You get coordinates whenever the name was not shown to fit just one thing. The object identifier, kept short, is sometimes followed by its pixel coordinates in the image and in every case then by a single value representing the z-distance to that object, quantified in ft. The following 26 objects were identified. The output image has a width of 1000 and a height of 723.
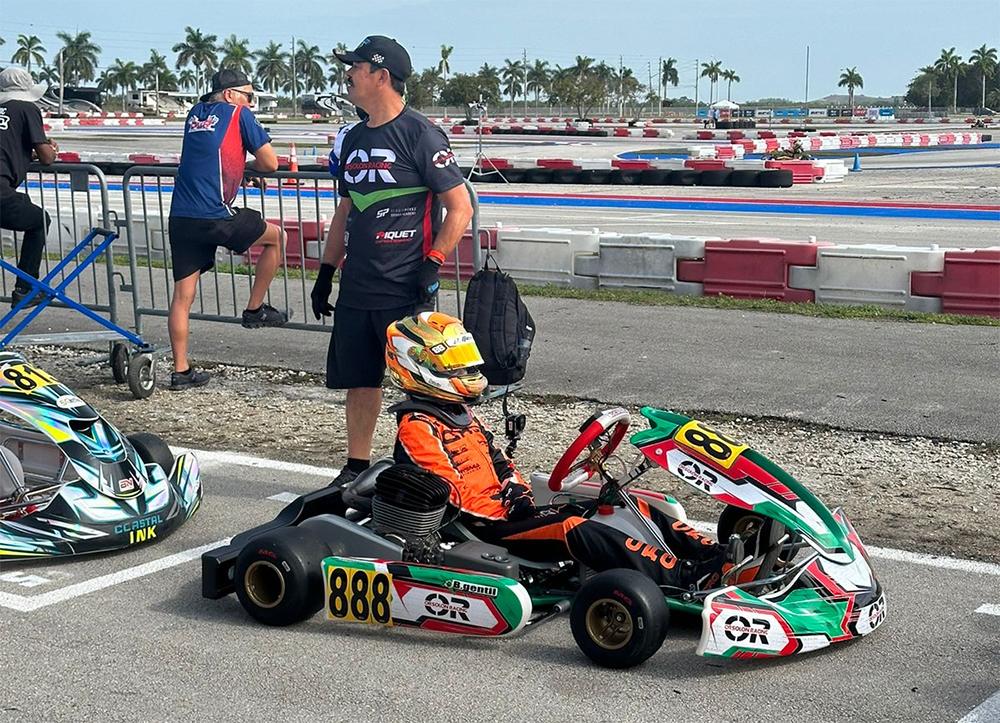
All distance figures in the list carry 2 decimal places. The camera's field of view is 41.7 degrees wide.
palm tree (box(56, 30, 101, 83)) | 394.73
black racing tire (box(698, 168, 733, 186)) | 77.71
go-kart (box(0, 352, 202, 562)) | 15.34
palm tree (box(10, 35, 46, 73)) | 393.91
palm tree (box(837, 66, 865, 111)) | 455.63
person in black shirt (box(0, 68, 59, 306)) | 26.25
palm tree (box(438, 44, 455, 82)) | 341.62
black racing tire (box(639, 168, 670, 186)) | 78.79
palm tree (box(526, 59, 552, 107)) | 426.51
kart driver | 13.73
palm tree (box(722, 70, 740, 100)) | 486.79
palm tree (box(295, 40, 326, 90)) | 407.23
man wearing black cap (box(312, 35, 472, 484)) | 17.70
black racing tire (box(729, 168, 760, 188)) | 77.20
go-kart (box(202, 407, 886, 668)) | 12.09
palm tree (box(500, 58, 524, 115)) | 419.95
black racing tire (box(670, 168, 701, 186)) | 78.95
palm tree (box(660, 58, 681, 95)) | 499.10
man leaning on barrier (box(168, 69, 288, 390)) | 24.23
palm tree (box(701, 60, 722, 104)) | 483.51
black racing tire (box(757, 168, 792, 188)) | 76.79
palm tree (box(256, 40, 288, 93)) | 406.82
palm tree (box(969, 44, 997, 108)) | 382.63
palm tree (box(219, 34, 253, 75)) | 332.82
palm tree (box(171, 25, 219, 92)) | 394.32
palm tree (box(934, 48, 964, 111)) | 392.88
